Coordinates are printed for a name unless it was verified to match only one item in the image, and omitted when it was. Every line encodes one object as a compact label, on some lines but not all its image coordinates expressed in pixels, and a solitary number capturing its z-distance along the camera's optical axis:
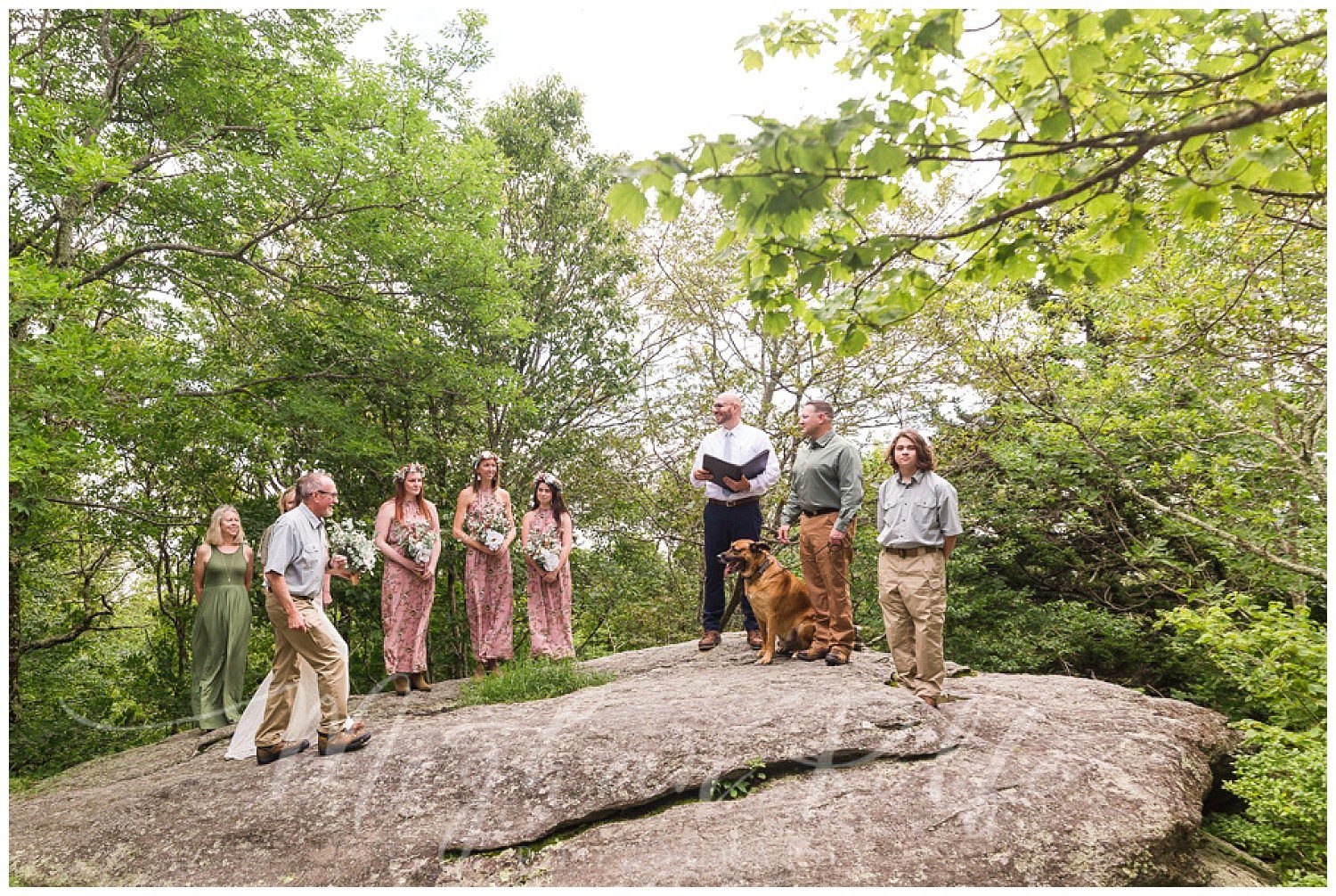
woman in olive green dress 7.25
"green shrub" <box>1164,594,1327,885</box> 4.83
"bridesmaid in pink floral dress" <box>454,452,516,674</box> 7.25
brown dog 6.42
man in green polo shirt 6.16
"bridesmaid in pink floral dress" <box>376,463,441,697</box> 6.93
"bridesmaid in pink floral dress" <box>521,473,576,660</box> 7.47
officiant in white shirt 6.82
